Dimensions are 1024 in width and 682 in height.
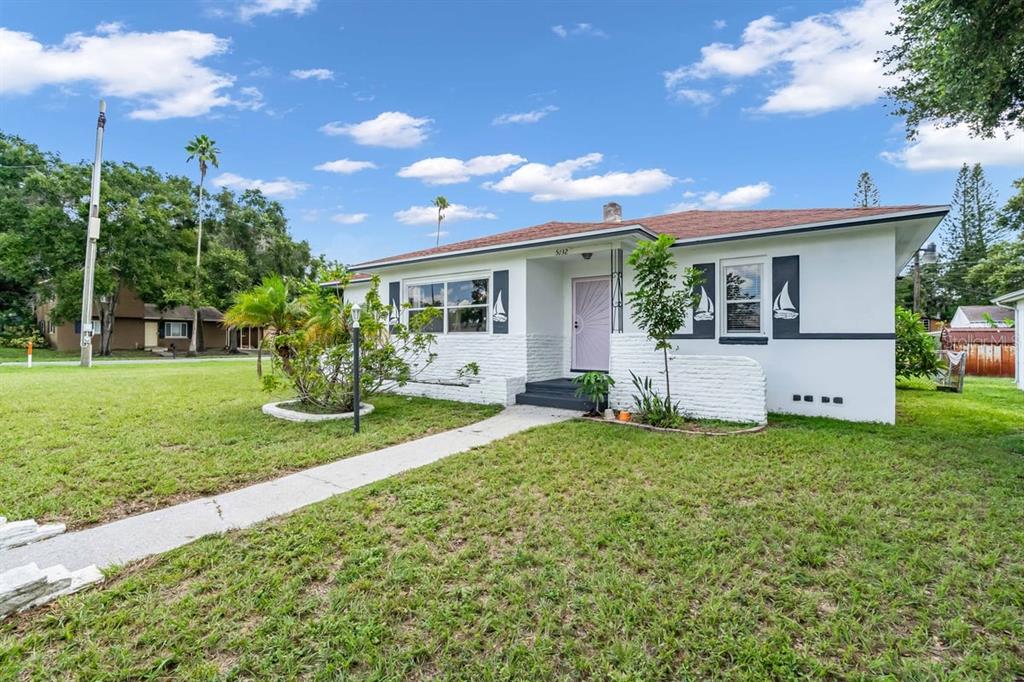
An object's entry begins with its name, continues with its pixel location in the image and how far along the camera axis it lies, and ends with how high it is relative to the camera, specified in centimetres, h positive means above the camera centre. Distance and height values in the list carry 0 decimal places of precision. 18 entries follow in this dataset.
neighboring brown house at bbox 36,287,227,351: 2866 +70
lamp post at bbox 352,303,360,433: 668 -44
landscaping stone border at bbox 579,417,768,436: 634 -136
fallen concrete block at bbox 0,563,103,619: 253 -144
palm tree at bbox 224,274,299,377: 897 +58
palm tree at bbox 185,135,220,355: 3012 +1242
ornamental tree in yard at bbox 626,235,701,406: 684 +64
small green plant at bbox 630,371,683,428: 707 -116
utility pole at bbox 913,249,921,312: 2695 +312
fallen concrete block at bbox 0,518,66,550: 325 -143
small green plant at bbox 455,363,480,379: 924 -71
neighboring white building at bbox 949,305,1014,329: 2859 +136
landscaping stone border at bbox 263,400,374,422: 746 -130
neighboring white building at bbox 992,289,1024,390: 1226 +31
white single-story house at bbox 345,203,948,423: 714 +51
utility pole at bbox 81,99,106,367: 1731 +358
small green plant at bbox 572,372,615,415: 788 -87
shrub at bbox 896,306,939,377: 1083 -30
